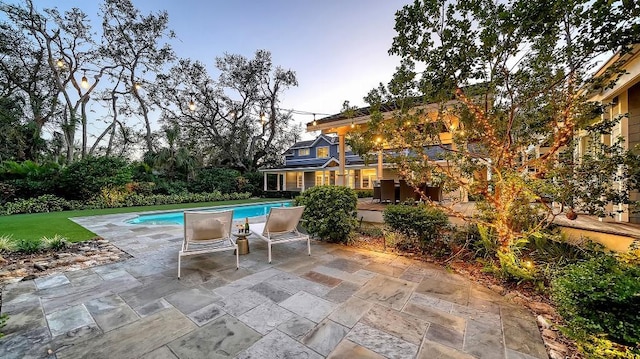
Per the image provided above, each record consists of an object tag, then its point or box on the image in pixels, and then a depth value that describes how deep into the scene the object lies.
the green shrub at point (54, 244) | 4.65
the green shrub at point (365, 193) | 15.70
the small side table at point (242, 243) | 4.44
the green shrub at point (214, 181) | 17.89
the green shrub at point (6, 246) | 4.40
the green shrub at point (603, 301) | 1.59
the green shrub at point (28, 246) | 4.44
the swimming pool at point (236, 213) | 9.90
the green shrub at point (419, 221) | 4.49
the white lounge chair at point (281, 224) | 4.29
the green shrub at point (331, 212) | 5.18
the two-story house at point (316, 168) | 19.97
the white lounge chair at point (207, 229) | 3.67
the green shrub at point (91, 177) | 11.12
